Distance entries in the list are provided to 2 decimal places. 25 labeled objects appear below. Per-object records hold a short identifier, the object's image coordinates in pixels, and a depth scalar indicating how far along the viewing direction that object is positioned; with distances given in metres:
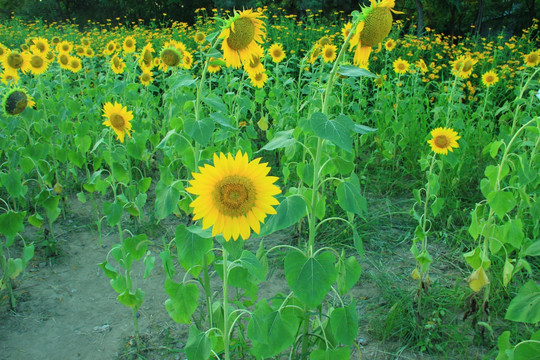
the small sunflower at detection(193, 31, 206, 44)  3.67
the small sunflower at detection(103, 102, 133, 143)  2.42
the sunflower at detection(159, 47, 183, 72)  2.36
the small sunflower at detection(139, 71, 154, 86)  3.78
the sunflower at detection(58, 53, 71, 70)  4.15
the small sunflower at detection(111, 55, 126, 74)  3.98
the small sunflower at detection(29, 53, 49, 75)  3.61
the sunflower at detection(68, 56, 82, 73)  4.26
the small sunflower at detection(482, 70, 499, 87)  4.01
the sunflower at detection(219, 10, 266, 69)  1.53
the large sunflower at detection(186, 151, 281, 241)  1.20
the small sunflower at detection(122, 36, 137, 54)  4.18
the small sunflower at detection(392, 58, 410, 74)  4.47
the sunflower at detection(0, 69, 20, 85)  3.19
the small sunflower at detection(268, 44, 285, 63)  4.49
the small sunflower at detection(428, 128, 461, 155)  2.73
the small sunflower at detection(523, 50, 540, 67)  3.70
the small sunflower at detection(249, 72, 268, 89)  4.07
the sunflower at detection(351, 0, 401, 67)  1.26
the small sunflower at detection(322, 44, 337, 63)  3.57
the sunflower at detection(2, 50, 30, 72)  3.14
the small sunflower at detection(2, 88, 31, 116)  2.29
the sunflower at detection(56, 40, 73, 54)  4.38
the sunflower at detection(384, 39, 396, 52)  4.87
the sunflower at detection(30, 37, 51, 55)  3.94
